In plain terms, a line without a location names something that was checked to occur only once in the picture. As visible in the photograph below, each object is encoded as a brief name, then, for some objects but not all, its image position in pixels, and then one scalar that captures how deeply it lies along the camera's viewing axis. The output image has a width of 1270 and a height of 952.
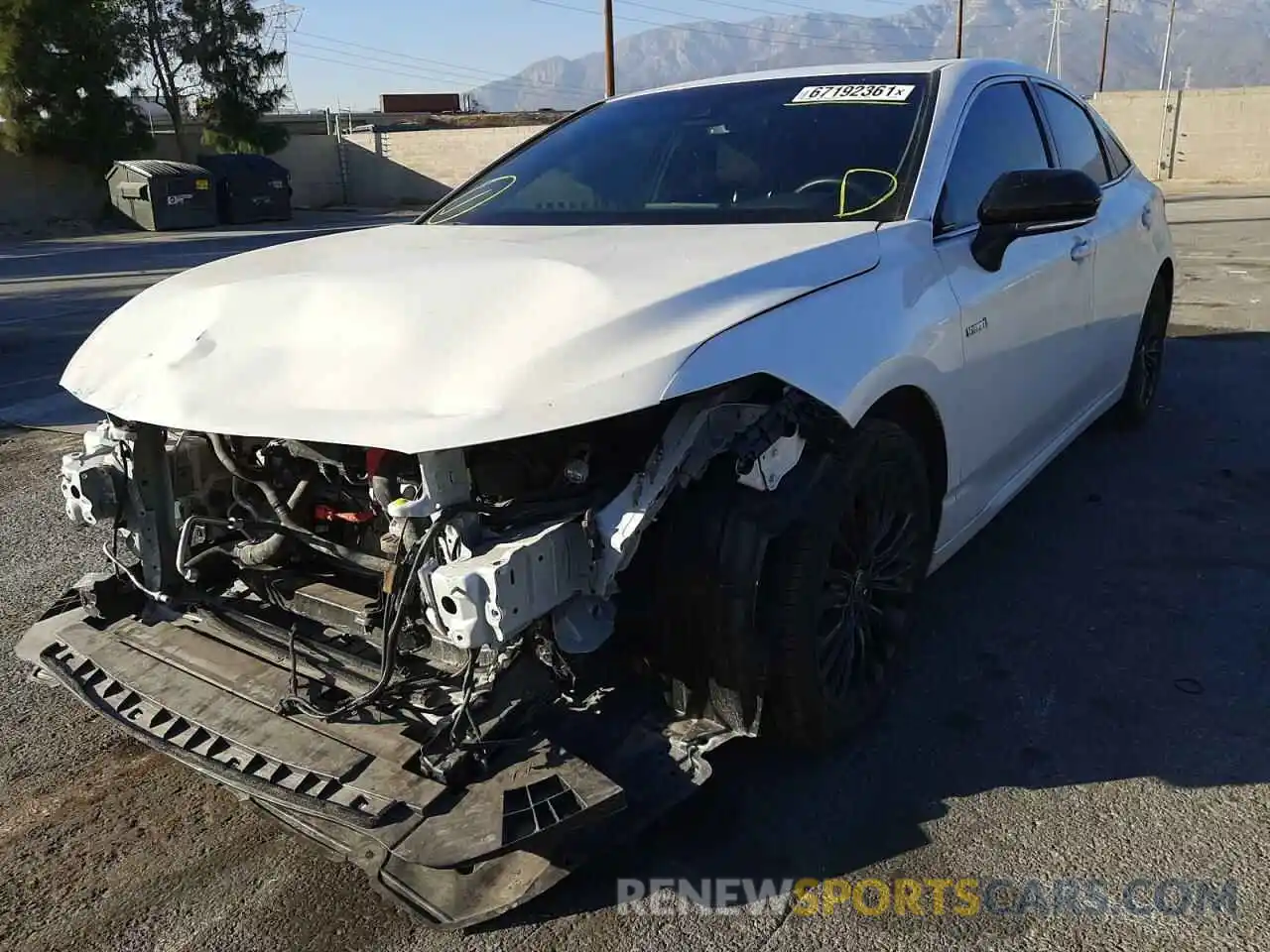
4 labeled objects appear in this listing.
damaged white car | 2.14
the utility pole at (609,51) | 25.06
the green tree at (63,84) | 26.73
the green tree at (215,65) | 34.09
